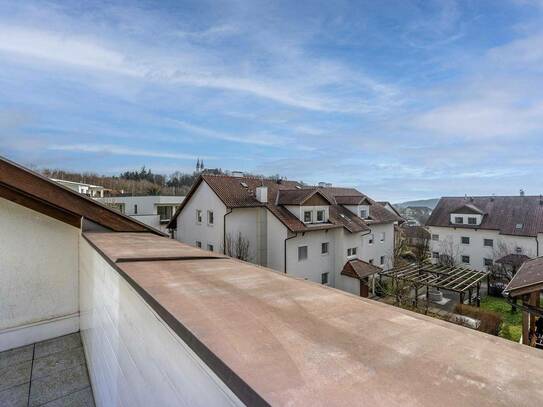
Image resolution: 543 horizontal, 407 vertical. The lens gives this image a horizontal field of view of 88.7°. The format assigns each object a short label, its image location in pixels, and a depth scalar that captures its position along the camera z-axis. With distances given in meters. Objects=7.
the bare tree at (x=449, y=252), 25.56
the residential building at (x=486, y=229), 22.64
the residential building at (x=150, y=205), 25.17
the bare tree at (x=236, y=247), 15.34
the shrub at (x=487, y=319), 11.98
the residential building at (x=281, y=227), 15.77
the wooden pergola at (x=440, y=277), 14.62
